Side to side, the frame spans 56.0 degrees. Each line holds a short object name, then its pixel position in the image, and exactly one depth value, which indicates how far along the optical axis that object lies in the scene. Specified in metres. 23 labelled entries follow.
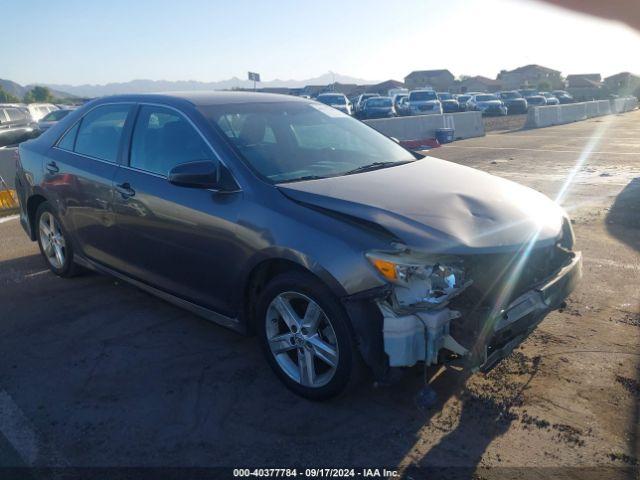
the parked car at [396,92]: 47.42
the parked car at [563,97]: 50.28
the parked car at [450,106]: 37.25
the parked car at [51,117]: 20.52
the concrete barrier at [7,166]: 10.54
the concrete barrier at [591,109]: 34.53
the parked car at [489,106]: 38.03
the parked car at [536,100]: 43.72
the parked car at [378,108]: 32.28
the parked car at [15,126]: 17.17
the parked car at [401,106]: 33.19
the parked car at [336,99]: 29.55
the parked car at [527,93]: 45.55
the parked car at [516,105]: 39.78
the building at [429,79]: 98.75
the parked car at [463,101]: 38.01
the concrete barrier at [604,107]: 36.81
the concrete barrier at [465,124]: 21.34
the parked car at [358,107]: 34.33
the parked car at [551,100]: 44.60
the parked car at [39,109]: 22.34
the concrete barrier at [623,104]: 39.97
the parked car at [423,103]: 32.12
